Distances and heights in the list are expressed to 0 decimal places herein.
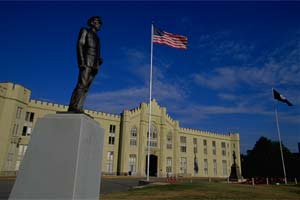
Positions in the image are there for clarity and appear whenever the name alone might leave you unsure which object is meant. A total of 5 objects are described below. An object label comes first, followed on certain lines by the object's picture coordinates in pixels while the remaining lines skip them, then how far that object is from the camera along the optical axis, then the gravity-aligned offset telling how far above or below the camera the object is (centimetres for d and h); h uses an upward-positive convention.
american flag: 2428 +1295
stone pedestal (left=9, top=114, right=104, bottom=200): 493 +1
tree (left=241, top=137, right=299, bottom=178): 5579 +172
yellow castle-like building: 3350 +465
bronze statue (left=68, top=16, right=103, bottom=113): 622 +275
